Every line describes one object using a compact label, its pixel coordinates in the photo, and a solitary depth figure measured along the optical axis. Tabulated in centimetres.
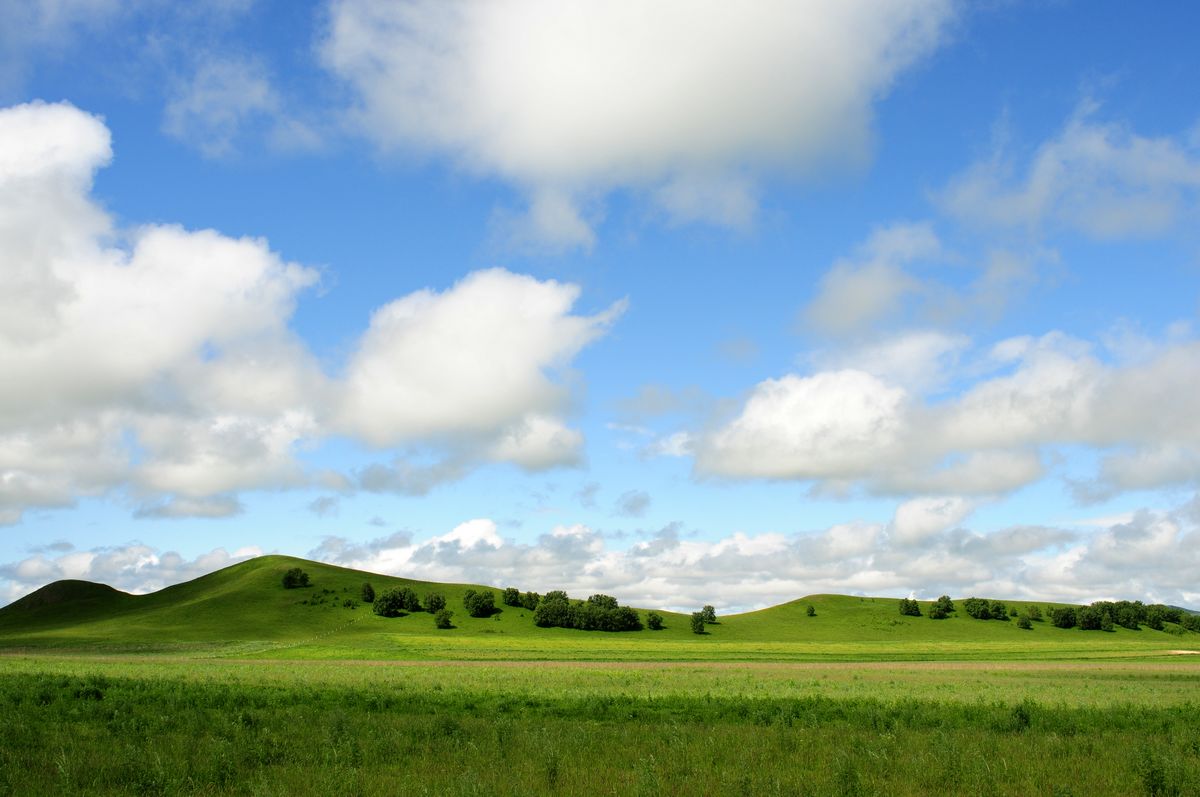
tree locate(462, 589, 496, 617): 19250
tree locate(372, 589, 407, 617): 18475
